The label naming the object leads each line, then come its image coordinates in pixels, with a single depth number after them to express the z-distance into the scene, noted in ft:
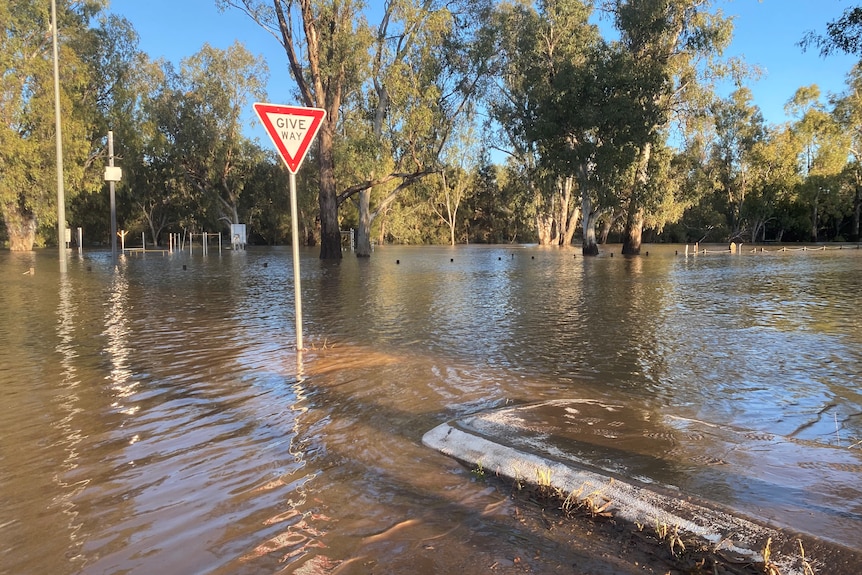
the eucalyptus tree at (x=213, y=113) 174.09
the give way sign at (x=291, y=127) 21.95
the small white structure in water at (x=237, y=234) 167.37
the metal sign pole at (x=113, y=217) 88.10
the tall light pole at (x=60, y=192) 69.94
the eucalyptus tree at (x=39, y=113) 115.96
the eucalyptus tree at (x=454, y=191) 209.68
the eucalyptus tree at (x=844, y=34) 44.45
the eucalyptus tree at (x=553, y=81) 113.29
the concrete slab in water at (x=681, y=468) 9.44
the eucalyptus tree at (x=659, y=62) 110.73
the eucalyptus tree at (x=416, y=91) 104.06
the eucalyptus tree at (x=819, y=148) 223.10
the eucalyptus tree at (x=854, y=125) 199.64
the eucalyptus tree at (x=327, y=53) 94.68
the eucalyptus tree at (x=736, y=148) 222.48
